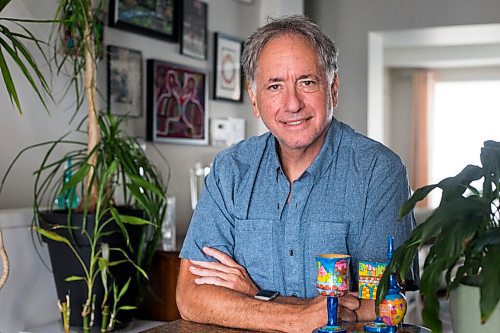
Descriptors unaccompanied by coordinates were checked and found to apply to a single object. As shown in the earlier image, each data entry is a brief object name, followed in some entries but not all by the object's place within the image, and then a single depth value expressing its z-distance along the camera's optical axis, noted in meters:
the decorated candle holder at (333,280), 1.60
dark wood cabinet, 3.19
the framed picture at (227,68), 4.49
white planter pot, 1.39
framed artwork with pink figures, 3.89
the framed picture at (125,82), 3.57
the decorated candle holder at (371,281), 1.65
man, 2.13
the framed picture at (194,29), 4.18
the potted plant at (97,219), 2.77
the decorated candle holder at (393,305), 1.59
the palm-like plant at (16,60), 2.39
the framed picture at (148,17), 3.60
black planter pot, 2.80
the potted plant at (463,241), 1.30
